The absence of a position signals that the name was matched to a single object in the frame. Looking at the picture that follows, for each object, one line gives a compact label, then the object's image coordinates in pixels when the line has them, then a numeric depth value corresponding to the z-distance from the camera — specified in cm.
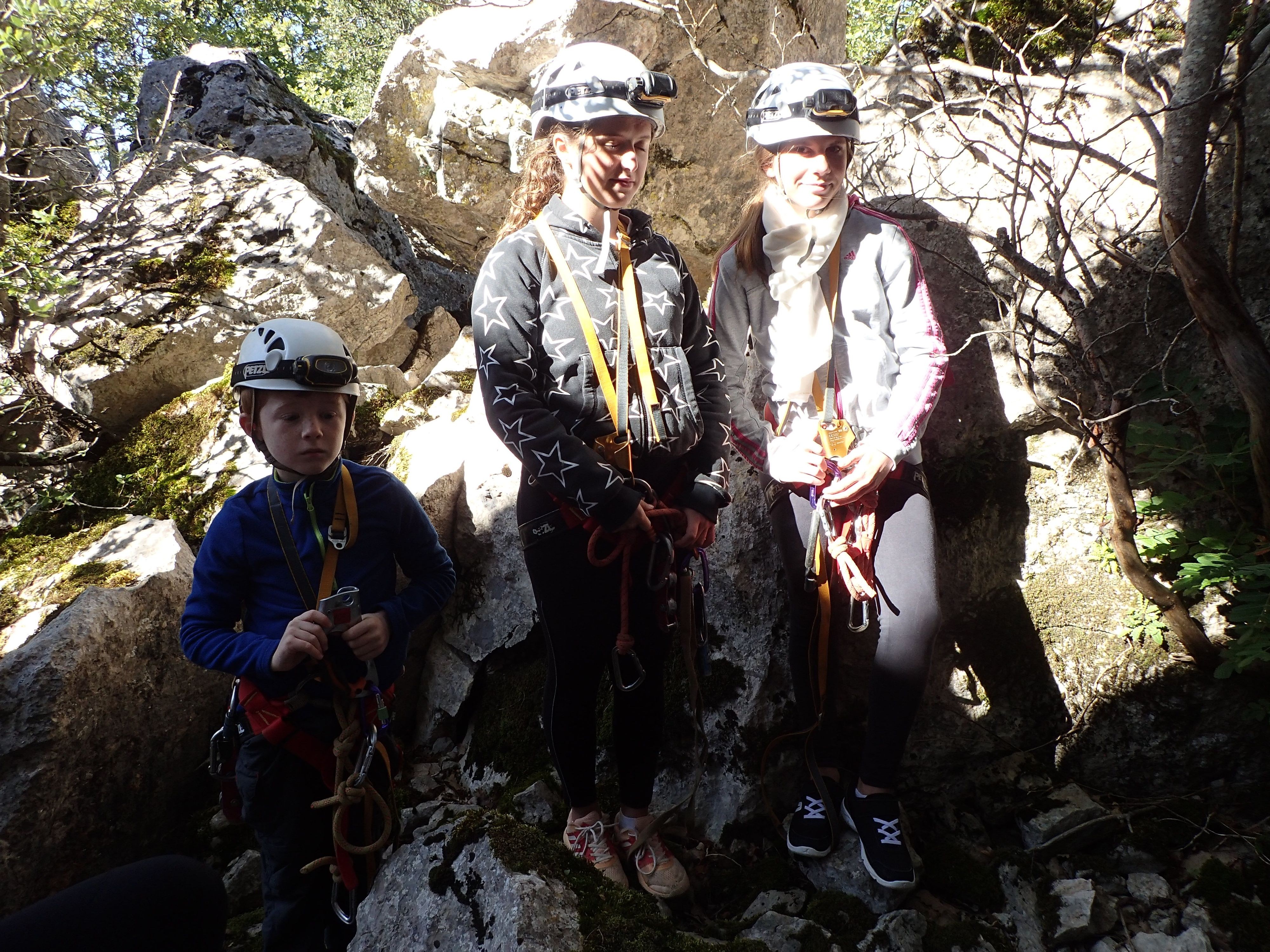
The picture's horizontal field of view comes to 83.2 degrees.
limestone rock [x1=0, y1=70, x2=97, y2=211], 500
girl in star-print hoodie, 226
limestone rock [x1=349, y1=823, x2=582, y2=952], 186
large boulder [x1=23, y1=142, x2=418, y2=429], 482
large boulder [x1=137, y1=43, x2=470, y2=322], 629
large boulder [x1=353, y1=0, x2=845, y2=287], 430
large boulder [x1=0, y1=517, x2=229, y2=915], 295
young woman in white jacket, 250
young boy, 210
